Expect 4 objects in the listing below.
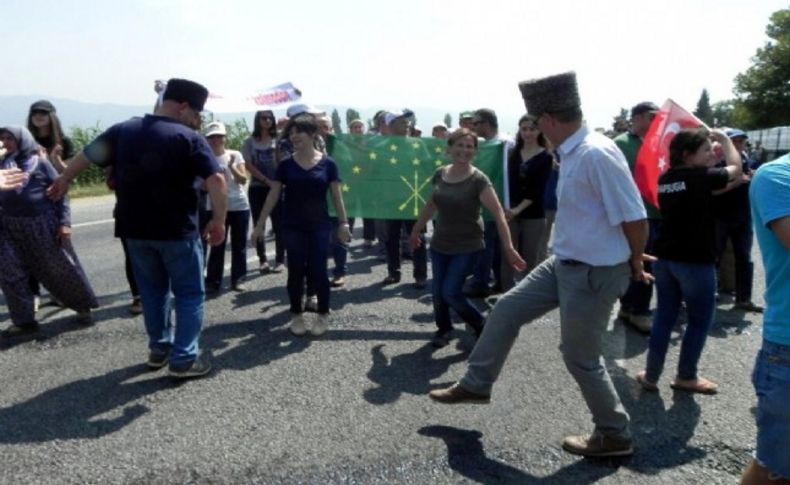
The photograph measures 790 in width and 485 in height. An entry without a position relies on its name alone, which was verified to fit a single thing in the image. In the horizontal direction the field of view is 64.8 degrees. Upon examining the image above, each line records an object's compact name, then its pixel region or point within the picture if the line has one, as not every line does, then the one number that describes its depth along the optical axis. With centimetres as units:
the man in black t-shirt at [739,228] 634
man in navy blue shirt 415
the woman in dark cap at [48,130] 576
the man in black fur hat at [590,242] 312
